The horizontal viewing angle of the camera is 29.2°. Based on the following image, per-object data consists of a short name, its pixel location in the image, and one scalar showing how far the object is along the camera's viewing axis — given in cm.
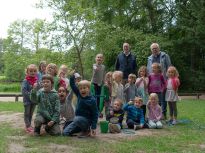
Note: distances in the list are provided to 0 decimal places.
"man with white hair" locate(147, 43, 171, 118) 991
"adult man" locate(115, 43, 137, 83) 994
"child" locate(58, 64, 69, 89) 888
